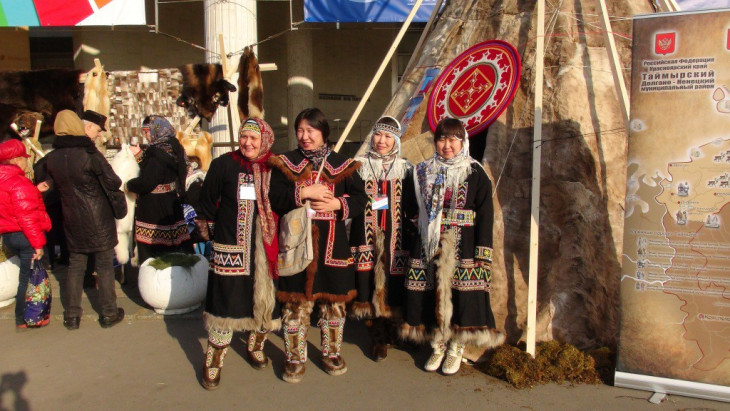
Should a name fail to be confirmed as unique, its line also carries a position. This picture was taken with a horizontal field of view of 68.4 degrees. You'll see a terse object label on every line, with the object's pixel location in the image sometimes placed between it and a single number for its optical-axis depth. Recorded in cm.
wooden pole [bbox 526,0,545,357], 378
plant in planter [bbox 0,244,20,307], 520
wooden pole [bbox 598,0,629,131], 381
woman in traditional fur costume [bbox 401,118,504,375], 366
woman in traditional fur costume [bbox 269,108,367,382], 351
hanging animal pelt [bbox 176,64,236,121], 688
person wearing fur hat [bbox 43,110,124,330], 444
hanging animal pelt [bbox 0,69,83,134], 703
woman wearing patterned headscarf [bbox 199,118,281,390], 350
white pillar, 946
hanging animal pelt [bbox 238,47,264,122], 654
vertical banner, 323
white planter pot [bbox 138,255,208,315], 498
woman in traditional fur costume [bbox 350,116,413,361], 390
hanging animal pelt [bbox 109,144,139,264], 564
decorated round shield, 451
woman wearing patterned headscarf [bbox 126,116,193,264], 523
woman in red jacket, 452
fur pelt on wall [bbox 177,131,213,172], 698
